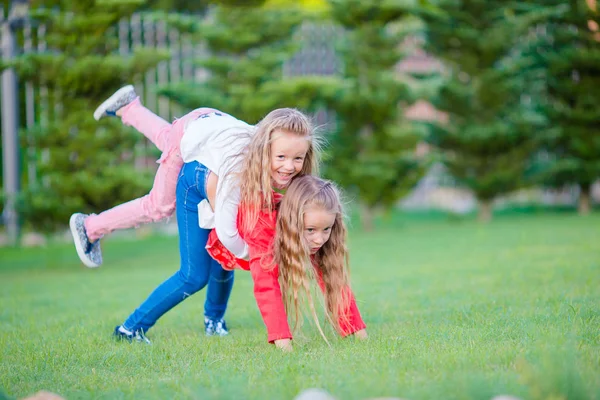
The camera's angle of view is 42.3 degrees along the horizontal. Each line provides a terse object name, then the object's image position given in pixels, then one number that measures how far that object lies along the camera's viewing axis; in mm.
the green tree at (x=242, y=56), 9234
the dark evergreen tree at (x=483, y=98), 10734
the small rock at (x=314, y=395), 2439
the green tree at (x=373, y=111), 10055
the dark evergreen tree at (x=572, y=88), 10805
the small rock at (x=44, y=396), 2605
